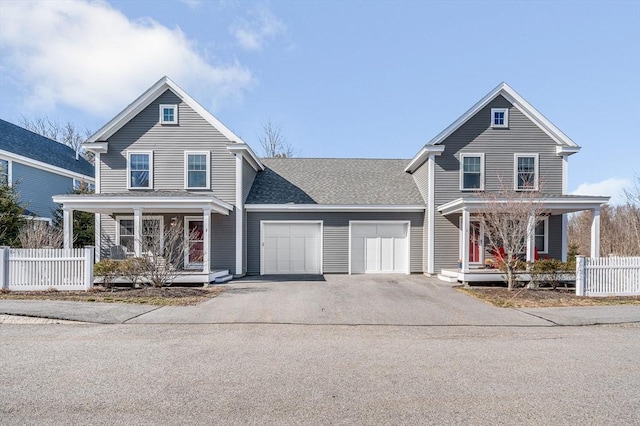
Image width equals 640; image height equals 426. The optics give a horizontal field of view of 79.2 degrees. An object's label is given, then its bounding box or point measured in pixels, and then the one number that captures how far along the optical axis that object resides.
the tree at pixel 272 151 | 40.22
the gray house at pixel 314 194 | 16.50
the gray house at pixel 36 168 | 19.72
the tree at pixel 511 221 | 13.02
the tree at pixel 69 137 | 41.64
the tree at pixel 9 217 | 16.03
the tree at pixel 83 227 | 19.88
